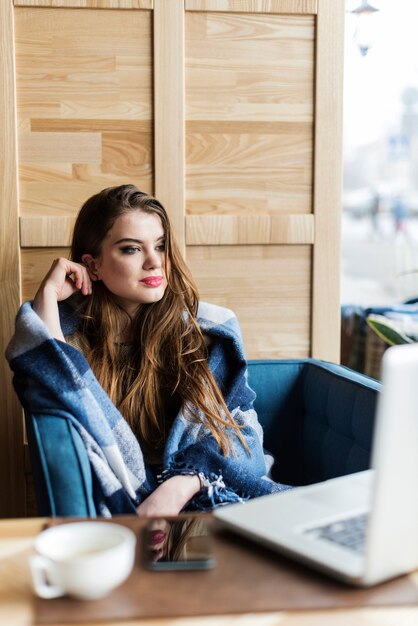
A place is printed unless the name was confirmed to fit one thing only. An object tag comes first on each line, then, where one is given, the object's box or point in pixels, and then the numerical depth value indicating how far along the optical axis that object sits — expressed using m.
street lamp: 3.17
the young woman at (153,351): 1.87
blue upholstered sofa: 1.51
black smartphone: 0.97
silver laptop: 0.84
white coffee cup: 0.87
